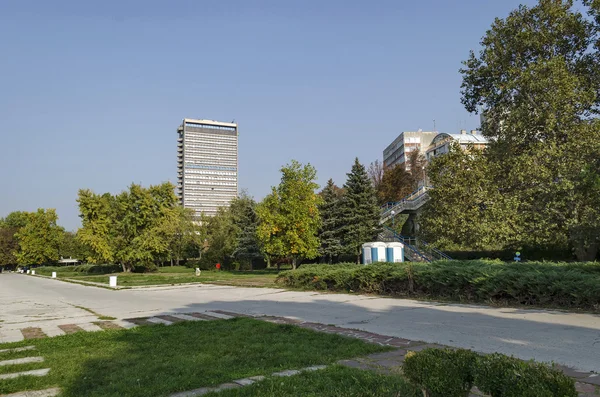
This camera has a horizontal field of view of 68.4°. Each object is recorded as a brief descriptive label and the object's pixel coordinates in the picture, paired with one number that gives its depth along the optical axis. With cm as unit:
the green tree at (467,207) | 2295
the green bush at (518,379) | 297
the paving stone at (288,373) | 541
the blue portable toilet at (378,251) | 2761
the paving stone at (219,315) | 1136
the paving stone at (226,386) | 488
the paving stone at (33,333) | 959
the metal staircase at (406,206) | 4441
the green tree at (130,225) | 5203
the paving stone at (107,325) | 1045
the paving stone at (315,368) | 561
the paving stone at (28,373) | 595
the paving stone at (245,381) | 503
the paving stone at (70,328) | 1004
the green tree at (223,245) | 5384
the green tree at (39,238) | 8319
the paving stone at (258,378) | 519
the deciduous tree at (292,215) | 3334
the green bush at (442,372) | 346
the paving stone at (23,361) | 681
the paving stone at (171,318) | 1120
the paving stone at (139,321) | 1108
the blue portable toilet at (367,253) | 2817
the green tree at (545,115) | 2225
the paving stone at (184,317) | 1135
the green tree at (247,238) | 4778
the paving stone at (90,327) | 1011
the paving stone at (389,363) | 579
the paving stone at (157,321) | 1098
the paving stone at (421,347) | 692
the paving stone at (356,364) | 571
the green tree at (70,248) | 6928
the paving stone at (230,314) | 1199
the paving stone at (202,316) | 1155
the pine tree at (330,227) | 3881
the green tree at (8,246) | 9419
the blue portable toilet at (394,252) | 2811
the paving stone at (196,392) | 475
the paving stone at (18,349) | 781
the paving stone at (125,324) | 1055
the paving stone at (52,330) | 983
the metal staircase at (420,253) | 3300
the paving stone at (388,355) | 630
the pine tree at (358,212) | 3862
